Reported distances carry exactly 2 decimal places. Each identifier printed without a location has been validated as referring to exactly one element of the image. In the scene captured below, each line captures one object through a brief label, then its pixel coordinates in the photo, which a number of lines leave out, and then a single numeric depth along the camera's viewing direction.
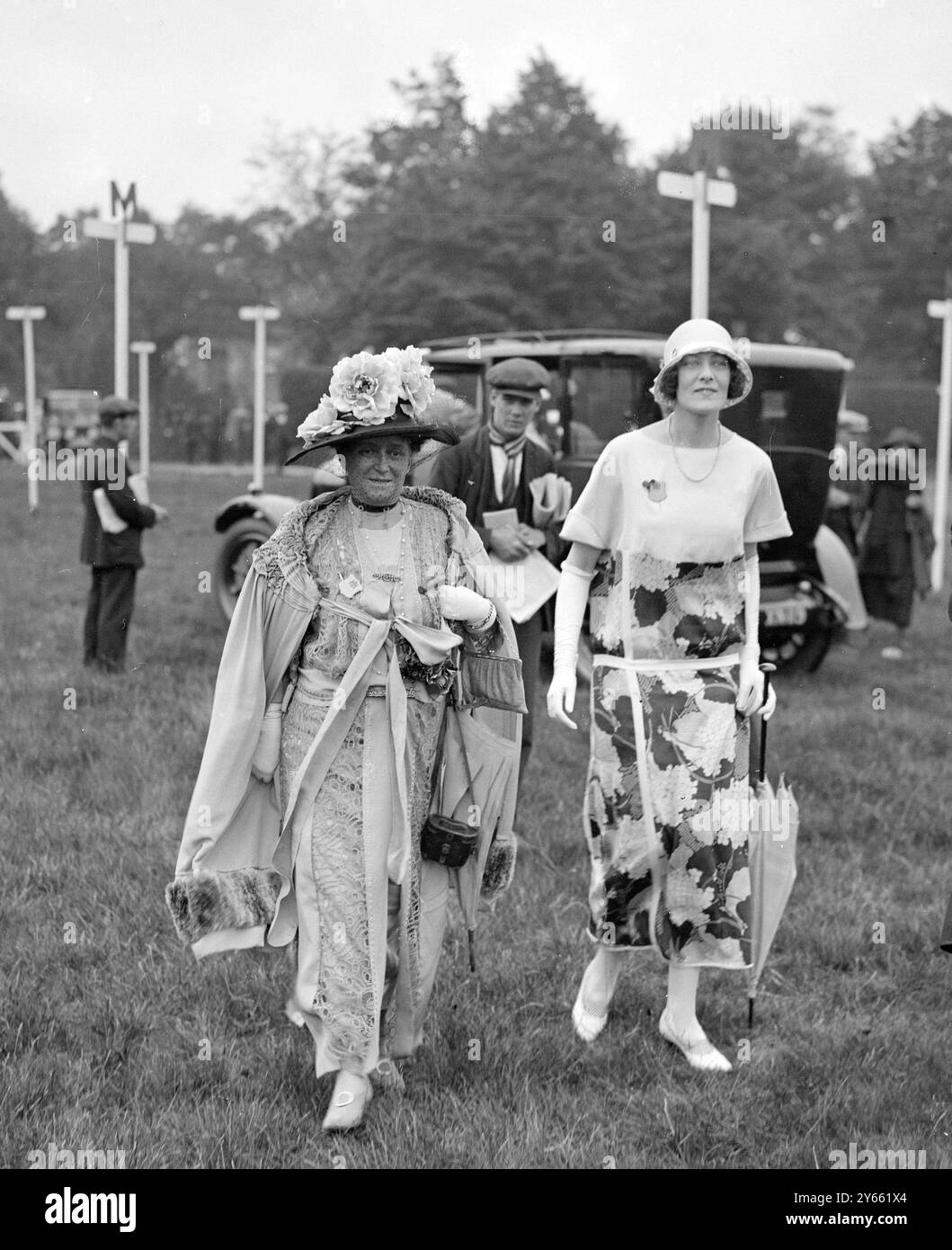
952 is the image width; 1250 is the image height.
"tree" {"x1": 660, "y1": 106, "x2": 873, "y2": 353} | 30.84
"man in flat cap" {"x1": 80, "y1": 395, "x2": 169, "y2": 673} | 8.97
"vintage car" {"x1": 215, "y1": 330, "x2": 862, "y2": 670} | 8.67
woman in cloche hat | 4.04
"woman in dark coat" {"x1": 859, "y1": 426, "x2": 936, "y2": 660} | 11.15
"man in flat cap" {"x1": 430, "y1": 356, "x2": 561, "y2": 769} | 5.94
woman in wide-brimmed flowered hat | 3.67
